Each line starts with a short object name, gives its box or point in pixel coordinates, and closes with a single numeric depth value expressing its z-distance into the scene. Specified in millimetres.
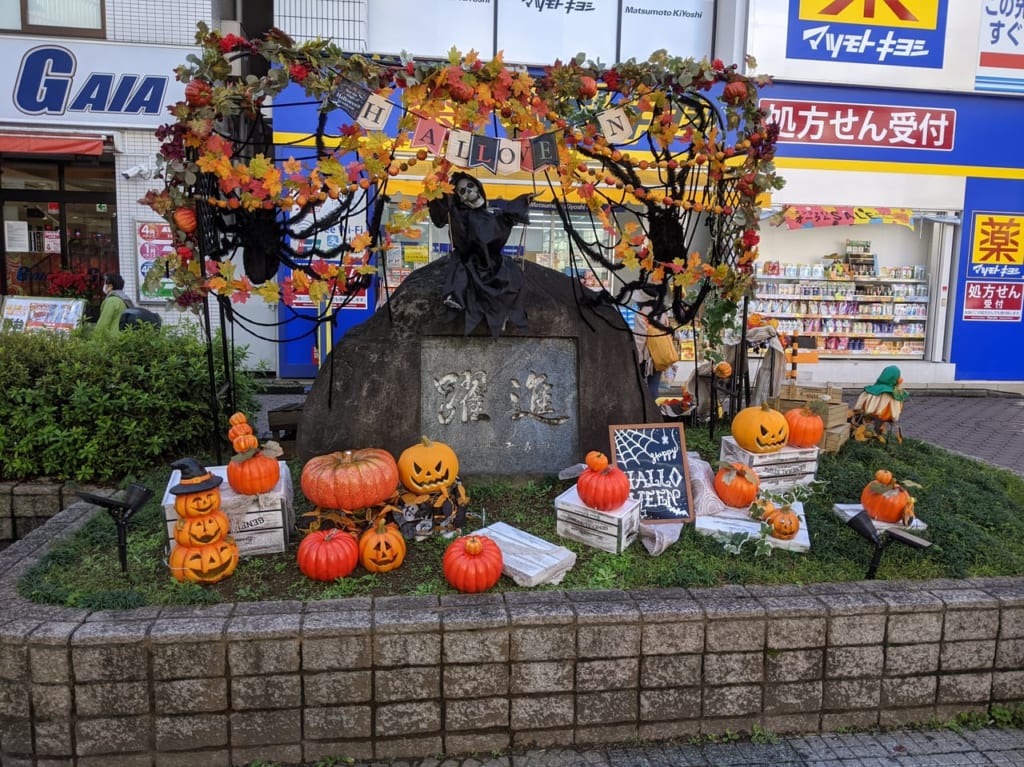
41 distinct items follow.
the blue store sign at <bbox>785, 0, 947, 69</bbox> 11797
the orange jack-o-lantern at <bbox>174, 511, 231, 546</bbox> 3531
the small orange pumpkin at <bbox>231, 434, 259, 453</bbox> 3855
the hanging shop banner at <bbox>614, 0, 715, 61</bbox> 12180
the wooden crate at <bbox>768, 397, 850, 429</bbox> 6008
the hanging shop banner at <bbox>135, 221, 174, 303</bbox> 11070
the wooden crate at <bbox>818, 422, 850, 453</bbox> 5957
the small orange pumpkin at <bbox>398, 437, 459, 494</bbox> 4113
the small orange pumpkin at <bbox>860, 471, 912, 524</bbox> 4141
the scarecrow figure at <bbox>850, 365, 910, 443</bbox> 6293
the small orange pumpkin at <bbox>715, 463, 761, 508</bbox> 4395
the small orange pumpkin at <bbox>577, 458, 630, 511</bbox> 3959
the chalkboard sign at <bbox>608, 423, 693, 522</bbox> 4465
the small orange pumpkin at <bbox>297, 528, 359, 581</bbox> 3525
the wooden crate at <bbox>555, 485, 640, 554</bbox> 3955
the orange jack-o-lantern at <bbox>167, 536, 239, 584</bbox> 3502
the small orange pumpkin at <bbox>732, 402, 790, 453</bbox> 4625
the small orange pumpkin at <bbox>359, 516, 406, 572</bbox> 3670
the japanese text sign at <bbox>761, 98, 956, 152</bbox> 11984
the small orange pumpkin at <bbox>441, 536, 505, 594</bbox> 3396
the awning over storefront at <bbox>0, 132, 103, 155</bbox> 10320
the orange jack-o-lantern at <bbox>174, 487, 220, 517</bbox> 3527
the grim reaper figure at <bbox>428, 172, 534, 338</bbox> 4609
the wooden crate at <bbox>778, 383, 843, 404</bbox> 6553
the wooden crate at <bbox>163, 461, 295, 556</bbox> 3840
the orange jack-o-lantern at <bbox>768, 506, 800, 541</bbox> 4047
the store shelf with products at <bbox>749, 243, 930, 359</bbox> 12940
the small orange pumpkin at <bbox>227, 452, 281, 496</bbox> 3787
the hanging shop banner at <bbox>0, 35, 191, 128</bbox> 10539
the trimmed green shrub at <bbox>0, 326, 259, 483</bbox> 4969
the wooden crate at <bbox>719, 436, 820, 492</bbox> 4668
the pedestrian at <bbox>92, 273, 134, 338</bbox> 8812
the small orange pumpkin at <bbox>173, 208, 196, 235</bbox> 4234
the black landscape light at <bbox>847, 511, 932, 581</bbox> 3666
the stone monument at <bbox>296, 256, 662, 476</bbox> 4824
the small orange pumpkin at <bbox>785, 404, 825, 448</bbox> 4980
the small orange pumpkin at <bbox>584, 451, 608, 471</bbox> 3912
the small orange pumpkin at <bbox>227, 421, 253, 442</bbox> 3905
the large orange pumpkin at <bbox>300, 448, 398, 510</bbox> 3846
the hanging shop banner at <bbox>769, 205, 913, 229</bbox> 12125
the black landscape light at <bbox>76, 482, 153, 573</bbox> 3564
